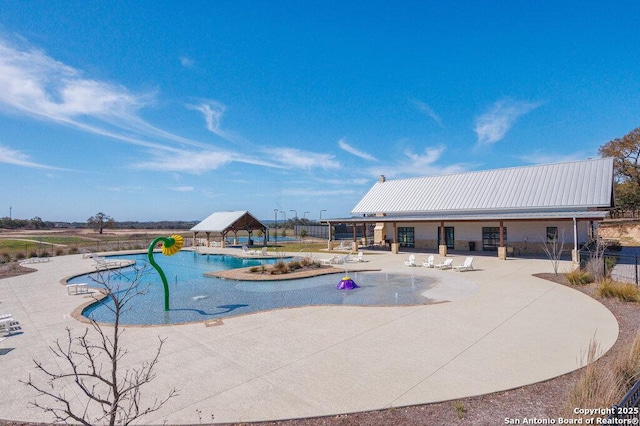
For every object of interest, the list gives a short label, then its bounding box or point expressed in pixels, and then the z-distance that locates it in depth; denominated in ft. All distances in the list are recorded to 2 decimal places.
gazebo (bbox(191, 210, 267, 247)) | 114.21
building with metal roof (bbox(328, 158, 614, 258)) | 74.08
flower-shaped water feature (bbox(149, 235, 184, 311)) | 42.02
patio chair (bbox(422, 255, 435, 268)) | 64.75
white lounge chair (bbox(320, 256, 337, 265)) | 72.41
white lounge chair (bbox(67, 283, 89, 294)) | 46.93
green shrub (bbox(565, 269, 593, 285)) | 44.21
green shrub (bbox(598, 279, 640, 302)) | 35.12
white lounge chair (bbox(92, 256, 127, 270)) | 72.76
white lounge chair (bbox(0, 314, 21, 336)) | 30.04
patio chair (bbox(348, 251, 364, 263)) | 75.97
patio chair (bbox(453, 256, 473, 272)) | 59.69
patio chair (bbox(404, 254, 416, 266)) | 66.03
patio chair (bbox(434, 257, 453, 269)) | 61.62
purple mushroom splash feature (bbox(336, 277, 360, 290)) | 48.88
